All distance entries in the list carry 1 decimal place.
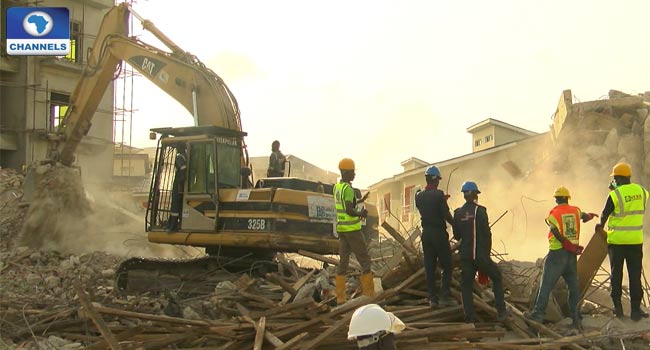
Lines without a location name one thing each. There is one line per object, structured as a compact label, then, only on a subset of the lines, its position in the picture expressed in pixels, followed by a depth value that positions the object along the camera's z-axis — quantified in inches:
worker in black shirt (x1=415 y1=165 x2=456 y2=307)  364.8
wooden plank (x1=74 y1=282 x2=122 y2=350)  311.6
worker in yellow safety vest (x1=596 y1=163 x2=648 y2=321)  370.0
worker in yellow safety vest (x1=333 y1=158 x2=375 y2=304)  380.5
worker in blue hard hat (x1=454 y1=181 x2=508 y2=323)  350.9
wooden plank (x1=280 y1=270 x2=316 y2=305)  391.2
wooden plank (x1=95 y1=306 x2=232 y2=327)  336.2
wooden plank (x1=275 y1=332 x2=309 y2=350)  301.4
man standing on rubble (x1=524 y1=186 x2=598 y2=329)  354.9
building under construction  1162.6
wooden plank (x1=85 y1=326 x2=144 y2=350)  320.2
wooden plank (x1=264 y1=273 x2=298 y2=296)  404.8
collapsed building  323.3
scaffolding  1275.8
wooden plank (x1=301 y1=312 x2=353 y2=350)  303.9
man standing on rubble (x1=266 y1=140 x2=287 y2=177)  557.9
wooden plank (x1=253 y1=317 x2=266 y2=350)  306.0
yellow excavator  480.1
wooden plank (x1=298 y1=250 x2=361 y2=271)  449.6
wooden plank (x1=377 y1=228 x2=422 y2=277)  404.2
